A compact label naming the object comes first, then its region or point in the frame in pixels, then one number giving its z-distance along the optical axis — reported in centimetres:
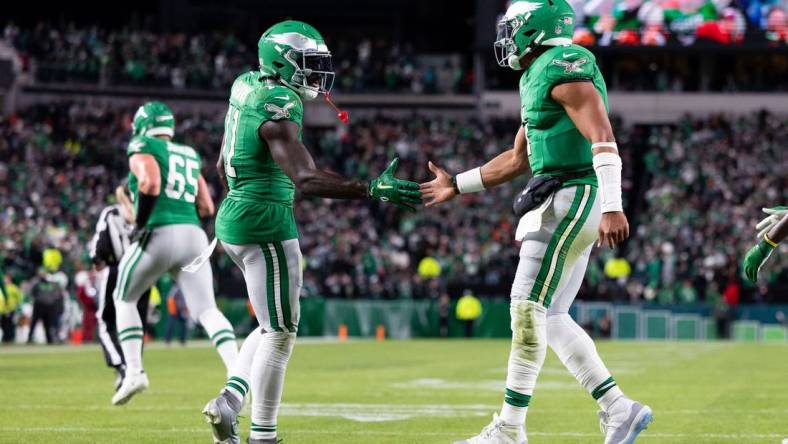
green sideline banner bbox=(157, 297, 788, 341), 3412
